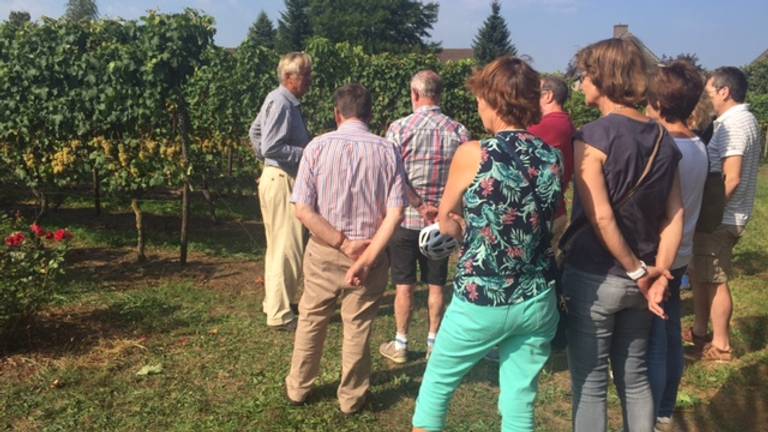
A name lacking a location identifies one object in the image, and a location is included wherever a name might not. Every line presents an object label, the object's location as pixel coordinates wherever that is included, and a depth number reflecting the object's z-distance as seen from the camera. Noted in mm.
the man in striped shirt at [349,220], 3078
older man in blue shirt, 4230
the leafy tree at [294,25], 57375
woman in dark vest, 2289
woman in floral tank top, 2207
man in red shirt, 3553
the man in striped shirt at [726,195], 3801
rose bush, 3951
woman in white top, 2695
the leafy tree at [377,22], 50781
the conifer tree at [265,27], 65625
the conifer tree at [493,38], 53406
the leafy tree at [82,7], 47500
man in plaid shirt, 3785
